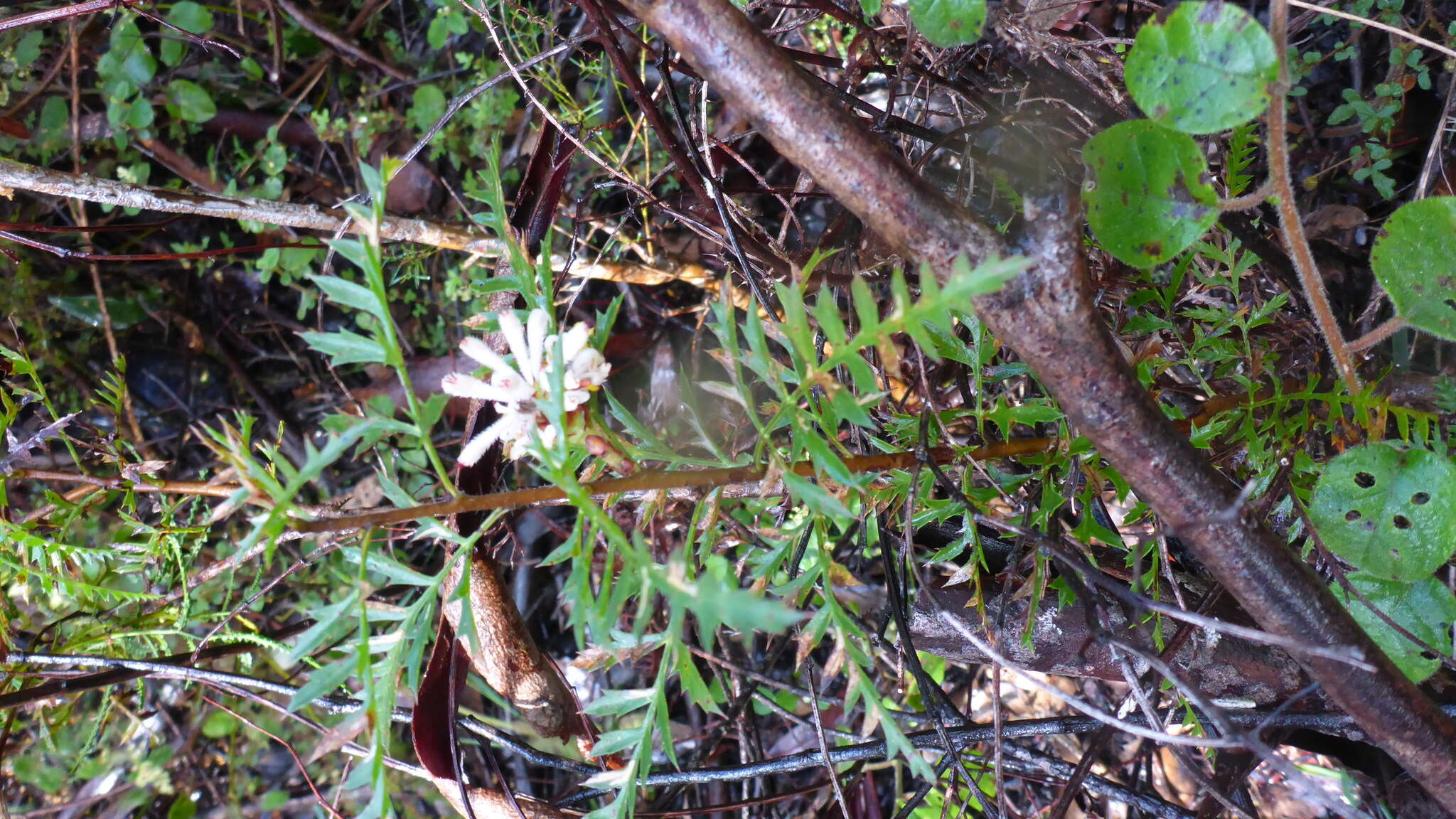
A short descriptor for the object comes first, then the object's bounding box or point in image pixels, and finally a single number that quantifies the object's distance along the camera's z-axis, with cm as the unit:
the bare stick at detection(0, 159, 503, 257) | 73
